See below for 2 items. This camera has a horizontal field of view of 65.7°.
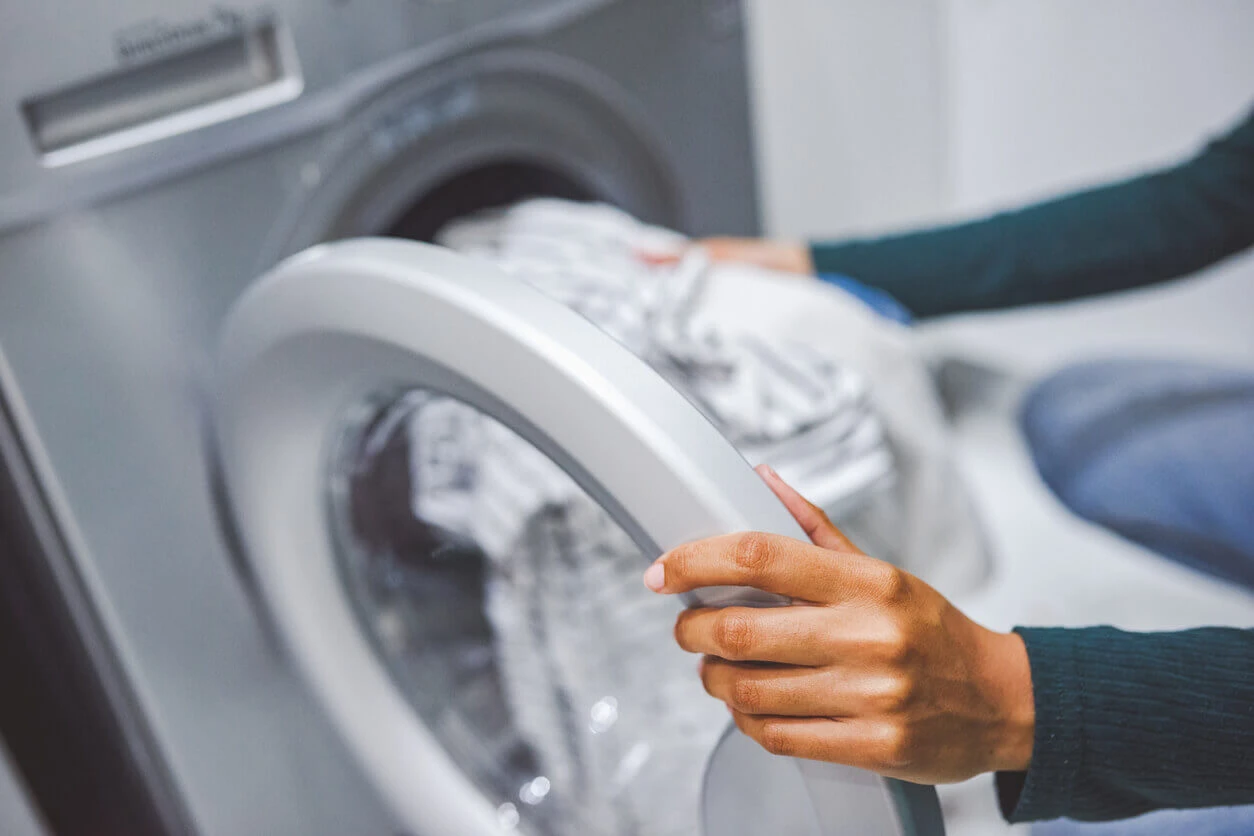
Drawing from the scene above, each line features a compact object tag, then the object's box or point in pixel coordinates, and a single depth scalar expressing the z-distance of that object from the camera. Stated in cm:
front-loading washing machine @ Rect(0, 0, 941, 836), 36
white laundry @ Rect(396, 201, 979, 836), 52
